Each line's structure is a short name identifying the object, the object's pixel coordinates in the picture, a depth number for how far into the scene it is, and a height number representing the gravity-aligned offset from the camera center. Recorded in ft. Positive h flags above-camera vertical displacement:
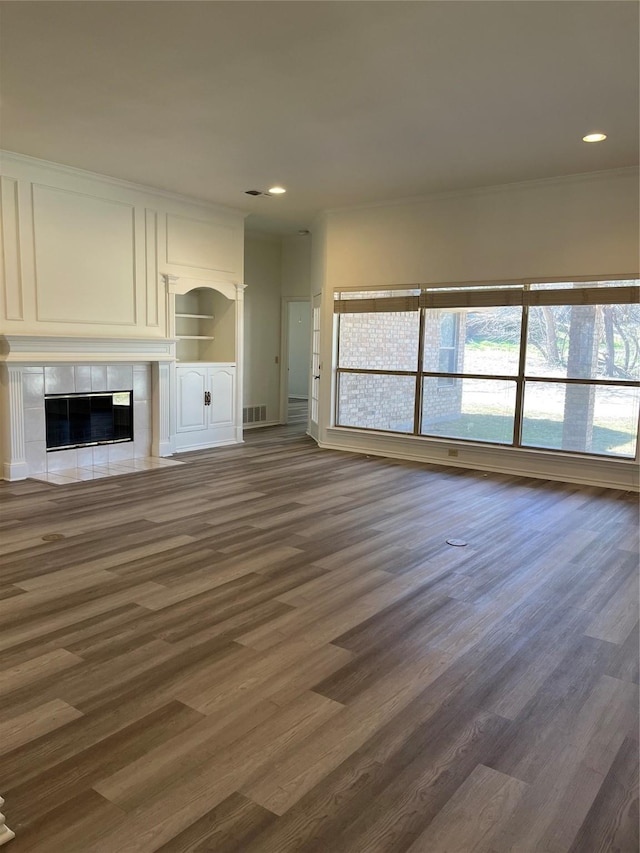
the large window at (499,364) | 19.65 -0.08
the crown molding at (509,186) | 18.83 +5.87
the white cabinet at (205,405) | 24.43 -2.00
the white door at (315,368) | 27.76 -0.46
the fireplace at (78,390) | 18.89 -1.24
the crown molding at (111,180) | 18.38 +5.84
